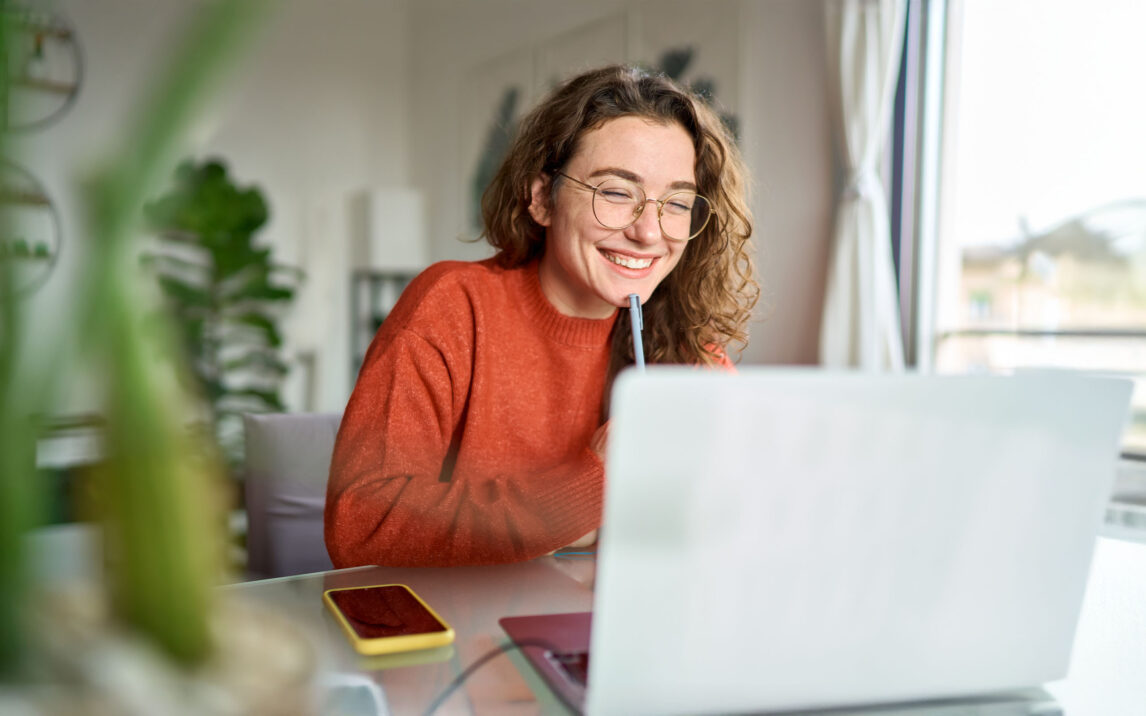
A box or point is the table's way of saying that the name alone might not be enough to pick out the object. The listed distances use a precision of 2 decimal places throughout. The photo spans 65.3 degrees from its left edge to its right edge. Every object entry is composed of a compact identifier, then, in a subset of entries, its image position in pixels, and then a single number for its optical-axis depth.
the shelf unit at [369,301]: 5.11
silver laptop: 0.50
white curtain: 2.84
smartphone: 0.74
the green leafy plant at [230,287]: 4.18
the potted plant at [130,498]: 0.21
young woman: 1.13
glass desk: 0.65
